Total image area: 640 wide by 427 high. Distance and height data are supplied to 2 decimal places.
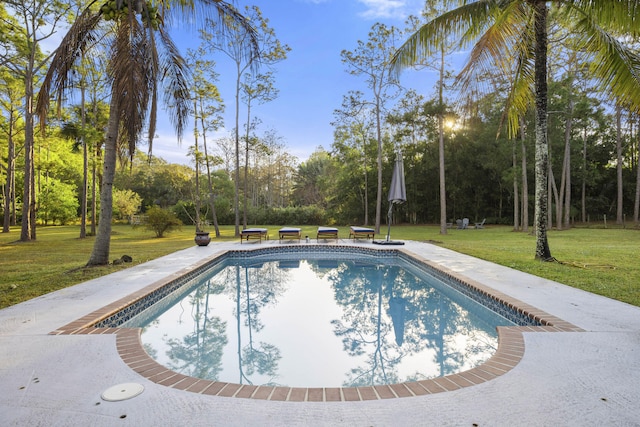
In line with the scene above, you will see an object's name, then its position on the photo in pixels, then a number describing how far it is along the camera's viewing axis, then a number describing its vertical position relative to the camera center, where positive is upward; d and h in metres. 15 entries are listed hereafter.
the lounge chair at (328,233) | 12.84 -0.77
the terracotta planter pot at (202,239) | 11.29 -0.86
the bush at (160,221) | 16.02 -0.38
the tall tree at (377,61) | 15.80 +7.08
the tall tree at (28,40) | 12.10 +6.23
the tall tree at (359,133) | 21.90 +5.25
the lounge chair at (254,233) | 12.78 -0.77
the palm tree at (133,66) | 5.58 +2.56
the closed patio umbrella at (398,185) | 10.93 +0.88
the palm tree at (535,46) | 5.33 +3.08
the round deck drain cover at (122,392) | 2.26 -1.21
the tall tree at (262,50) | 14.75 +7.21
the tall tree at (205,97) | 15.05 +5.20
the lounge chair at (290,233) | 12.91 -0.78
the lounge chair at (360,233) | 12.79 -0.81
